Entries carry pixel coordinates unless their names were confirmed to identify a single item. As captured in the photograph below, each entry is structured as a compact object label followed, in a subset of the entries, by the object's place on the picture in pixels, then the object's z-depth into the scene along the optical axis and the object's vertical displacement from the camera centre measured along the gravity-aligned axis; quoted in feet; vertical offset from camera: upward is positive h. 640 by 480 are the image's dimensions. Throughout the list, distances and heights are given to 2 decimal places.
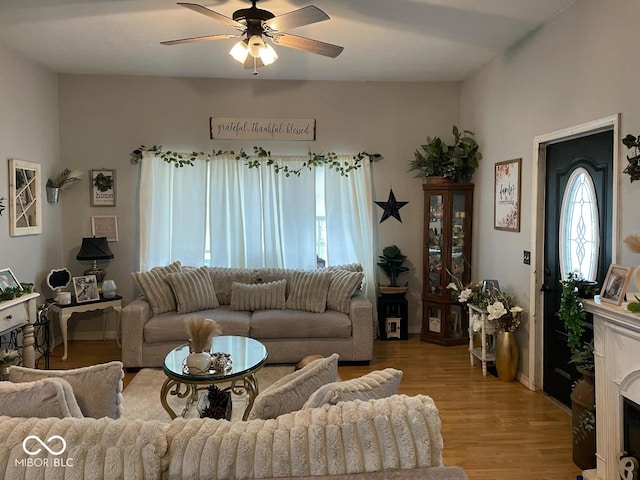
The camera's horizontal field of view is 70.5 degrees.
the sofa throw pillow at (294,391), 5.20 -1.96
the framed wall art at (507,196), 13.15 +0.96
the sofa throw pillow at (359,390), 4.93 -1.84
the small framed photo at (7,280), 11.80 -1.37
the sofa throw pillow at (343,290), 14.65 -2.02
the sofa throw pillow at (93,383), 5.55 -1.93
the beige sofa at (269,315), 13.55 -2.71
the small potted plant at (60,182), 15.66 +1.65
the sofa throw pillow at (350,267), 15.93 -1.41
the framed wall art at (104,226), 16.76 +0.09
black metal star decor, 17.47 +0.83
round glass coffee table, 9.04 -2.94
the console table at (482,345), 13.34 -3.59
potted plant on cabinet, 15.97 +2.46
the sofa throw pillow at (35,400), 4.82 -1.84
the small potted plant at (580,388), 8.42 -3.09
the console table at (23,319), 10.86 -2.26
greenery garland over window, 16.65 +2.60
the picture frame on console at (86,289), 14.89 -2.00
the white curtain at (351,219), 17.15 +0.33
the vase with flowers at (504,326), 12.70 -2.88
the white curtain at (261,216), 16.88 +0.45
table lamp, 15.58 -0.79
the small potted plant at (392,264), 17.06 -1.39
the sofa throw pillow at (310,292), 14.62 -2.10
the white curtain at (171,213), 16.55 +0.56
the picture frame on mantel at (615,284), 7.57 -0.99
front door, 9.68 +0.02
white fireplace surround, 7.13 -2.42
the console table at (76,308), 14.40 -2.61
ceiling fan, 8.99 +4.20
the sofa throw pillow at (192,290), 14.38 -2.02
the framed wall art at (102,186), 16.65 +1.56
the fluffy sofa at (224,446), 4.00 -1.99
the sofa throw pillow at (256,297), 14.80 -2.27
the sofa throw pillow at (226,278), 15.52 -1.74
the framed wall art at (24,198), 13.57 +0.96
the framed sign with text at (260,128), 16.93 +3.75
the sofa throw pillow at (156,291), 14.16 -1.97
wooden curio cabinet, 16.26 -1.08
